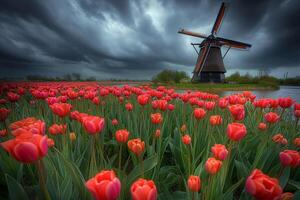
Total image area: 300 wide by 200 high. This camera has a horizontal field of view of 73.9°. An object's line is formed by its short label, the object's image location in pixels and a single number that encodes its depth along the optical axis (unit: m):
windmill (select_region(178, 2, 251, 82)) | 28.31
